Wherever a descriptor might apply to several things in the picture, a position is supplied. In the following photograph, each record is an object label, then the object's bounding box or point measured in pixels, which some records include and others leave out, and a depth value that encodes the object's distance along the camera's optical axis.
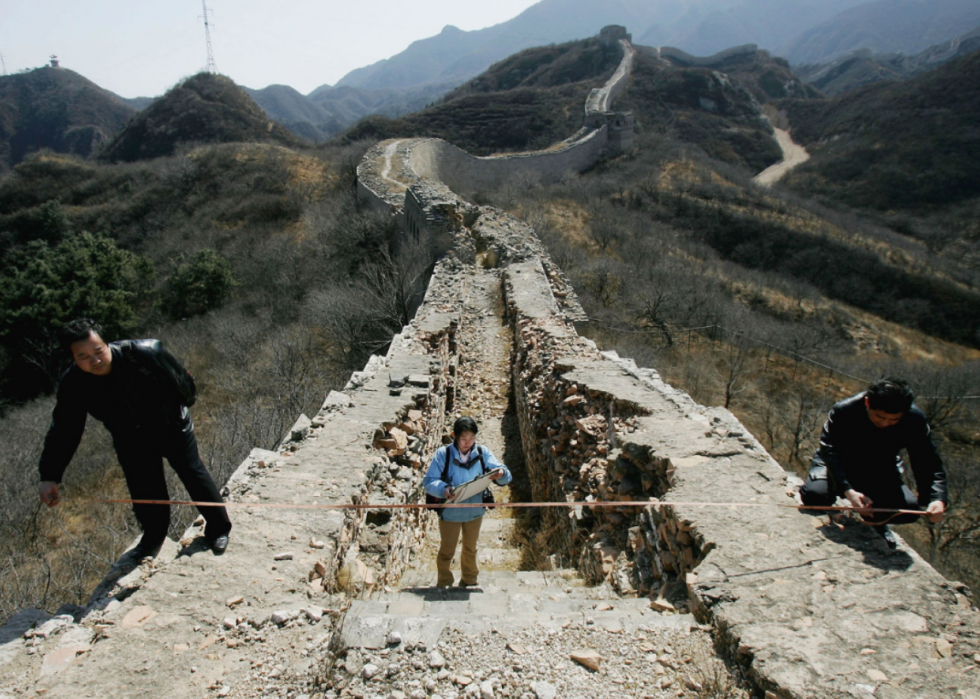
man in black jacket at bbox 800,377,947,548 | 2.94
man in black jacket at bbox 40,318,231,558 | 2.93
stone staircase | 2.63
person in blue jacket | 3.59
